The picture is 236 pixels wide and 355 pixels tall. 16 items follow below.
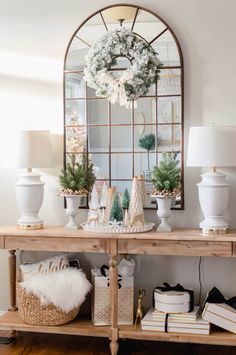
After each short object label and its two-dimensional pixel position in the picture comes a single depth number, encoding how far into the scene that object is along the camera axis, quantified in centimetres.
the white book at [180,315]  352
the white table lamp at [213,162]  345
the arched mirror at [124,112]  382
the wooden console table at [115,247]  342
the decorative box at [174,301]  356
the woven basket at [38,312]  367
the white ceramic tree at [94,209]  368
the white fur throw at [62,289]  362
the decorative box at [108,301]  369
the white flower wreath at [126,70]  374
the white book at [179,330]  348
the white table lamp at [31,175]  378
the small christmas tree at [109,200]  367
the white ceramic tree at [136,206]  363
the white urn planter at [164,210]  369
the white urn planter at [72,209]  384
